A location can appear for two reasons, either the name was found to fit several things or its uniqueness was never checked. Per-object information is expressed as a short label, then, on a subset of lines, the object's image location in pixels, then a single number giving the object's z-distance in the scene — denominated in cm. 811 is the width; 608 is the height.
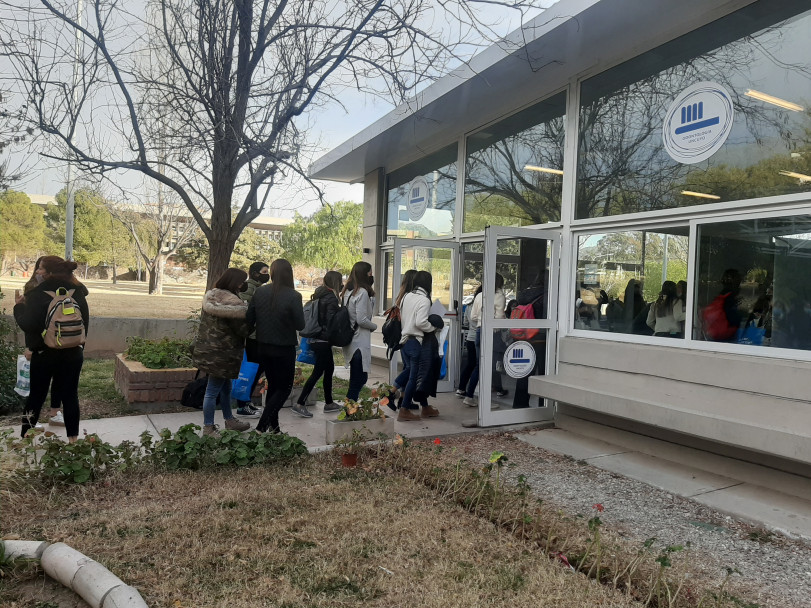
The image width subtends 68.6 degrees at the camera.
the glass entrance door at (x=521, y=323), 685
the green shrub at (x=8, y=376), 699
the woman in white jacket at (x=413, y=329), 695
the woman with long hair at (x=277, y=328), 556
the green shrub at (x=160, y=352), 748
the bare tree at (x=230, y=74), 582
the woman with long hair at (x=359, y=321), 681
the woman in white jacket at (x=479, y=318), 694
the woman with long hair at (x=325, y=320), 662
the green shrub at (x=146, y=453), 445
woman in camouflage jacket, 555
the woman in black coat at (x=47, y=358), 522
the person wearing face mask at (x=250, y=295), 671
